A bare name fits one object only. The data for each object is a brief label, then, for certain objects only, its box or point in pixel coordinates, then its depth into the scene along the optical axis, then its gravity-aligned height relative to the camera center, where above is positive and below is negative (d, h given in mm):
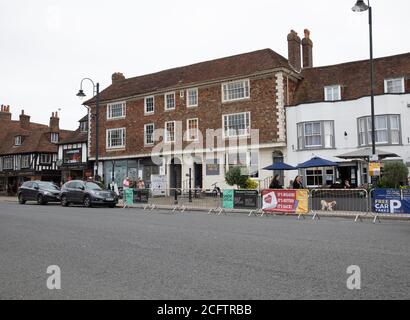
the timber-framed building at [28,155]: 48312 +4227
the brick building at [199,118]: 29469 +5582
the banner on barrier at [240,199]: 18750 -584
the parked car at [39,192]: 26511 -144
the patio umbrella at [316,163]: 22953 +1235
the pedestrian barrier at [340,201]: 16359 -675
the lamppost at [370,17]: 17344 +7407
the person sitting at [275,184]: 18812 +89
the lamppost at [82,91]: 25922 +6211
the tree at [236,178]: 25594 +536
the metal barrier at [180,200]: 21656 -670
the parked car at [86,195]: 23531 -341
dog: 17344 -844
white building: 26000 +4347
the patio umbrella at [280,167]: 24828 +1153
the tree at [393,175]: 19094 +424
